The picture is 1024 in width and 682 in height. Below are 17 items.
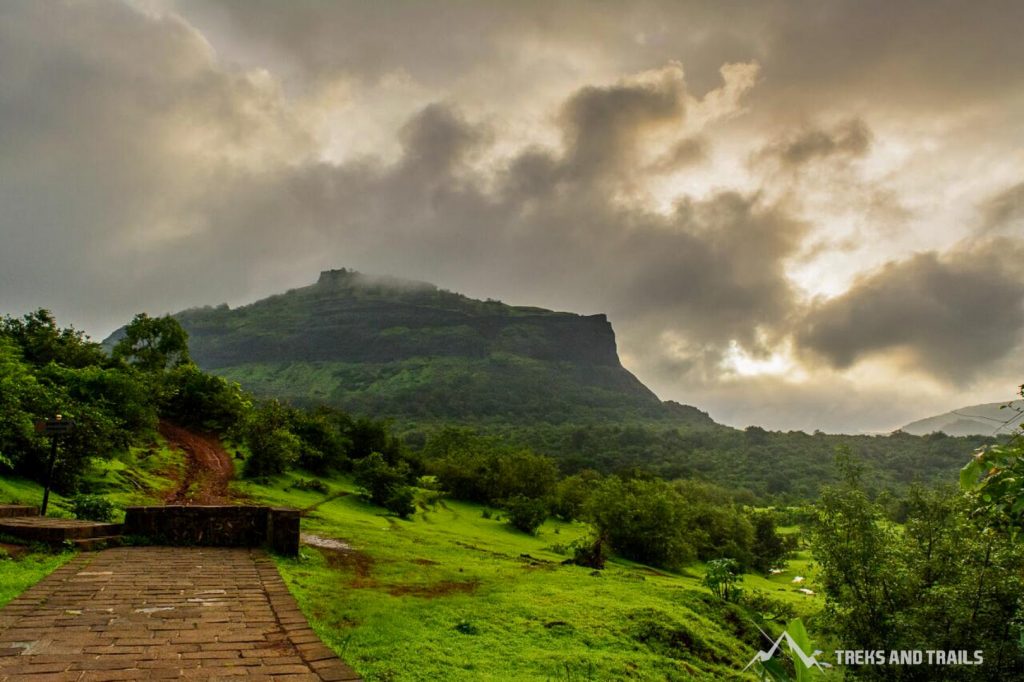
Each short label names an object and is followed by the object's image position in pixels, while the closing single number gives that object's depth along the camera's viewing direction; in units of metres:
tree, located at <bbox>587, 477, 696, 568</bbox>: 37.34
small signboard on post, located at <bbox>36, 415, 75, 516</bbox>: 14.92
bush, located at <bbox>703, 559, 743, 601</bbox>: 18.30
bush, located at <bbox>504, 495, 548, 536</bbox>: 39.34
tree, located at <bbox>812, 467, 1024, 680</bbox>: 12.64
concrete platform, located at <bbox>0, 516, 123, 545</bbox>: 11.27
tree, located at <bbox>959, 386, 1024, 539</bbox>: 3.81
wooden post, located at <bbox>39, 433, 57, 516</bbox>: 14.51
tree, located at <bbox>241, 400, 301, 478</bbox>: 33.47
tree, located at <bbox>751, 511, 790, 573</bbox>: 53.12
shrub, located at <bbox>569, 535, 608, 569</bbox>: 24.04
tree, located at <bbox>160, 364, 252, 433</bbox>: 44.31
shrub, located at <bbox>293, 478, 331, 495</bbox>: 34.16
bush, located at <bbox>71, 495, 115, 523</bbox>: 14.41
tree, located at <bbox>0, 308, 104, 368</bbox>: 32.28
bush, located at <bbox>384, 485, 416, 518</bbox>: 33.29
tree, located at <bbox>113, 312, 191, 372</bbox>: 47.38
